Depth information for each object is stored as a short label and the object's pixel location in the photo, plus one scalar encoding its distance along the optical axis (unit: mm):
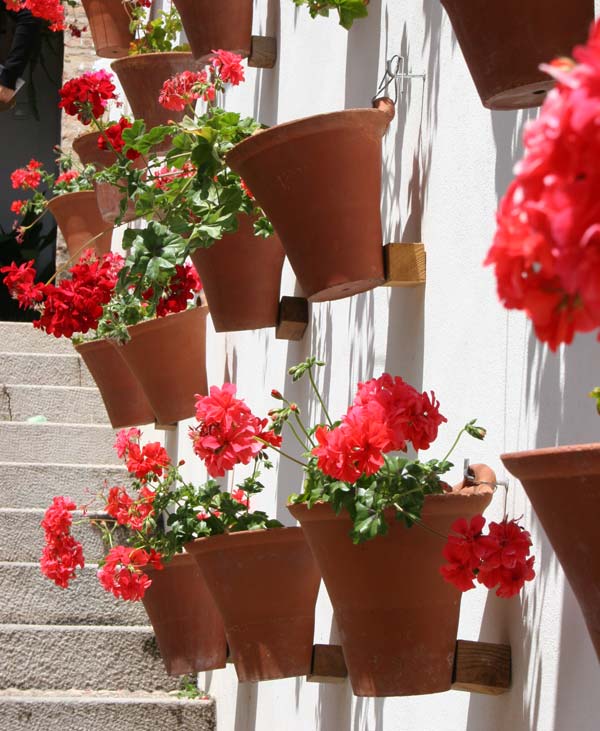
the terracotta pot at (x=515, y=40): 1153
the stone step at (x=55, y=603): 3803
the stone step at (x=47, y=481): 4434
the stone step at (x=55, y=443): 4844
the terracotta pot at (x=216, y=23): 2898
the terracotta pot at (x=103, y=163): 3379
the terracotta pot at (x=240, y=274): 2293
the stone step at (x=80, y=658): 3516
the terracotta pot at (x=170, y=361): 3092
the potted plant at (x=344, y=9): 2139
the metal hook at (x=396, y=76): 1840
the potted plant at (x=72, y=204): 5117
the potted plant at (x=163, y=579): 2535
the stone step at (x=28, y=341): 5926
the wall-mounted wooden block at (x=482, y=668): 1406
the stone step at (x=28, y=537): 4082
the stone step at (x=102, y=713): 3176
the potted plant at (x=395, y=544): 1376
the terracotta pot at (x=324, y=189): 1674
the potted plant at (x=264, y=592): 1906
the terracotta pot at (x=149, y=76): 3566
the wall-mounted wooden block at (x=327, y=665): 1955
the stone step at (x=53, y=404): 5281
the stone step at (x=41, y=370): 5598
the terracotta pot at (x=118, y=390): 3732
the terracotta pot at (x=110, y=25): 4707
